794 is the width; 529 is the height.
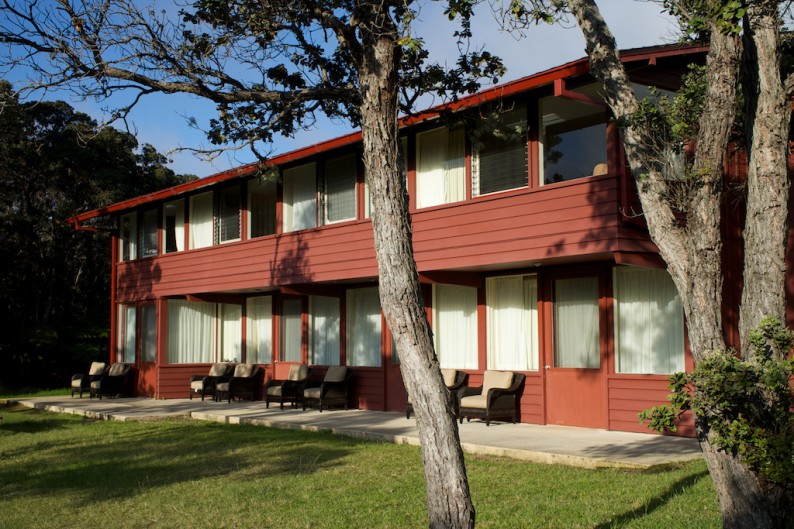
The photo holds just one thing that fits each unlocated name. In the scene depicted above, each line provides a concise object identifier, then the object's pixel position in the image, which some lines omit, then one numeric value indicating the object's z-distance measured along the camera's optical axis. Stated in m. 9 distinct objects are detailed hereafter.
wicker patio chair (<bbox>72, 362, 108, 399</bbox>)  23.56
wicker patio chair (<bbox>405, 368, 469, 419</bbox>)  15.25
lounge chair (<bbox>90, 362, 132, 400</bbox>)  22.72
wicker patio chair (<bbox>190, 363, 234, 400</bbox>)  20.60
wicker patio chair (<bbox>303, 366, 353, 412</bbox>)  17.38
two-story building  12.65
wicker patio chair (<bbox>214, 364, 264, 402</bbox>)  19.92
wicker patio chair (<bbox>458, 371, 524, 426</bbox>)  14.12
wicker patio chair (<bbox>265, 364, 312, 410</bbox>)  18.02
